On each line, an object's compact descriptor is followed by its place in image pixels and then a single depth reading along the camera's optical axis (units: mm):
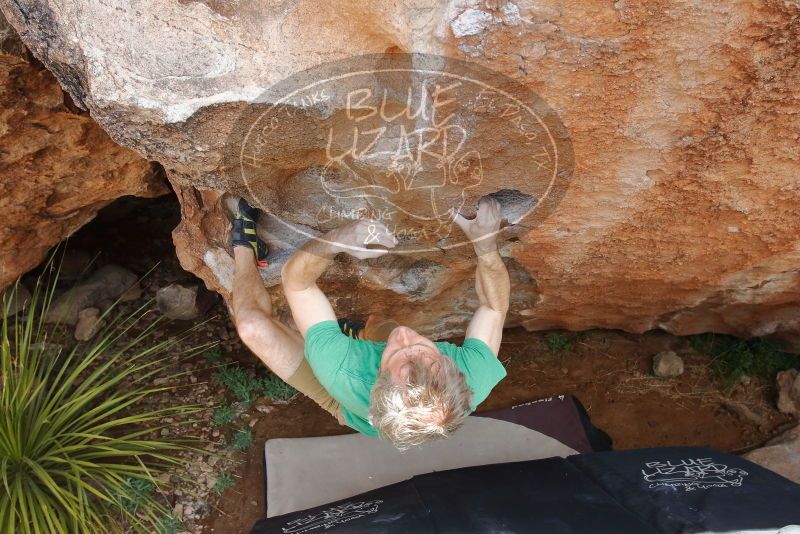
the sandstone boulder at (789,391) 3354
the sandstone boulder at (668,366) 3484
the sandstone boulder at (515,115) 1549
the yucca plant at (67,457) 2486
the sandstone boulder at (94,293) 3424
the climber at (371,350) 1777
